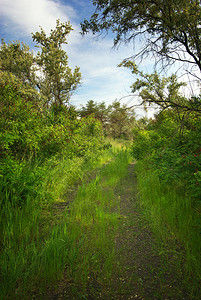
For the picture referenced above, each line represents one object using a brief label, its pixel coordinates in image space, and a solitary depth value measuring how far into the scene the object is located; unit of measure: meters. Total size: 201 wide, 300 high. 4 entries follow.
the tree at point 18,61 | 20.48
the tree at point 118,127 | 23.59
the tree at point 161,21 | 2.83
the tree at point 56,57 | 17.33
